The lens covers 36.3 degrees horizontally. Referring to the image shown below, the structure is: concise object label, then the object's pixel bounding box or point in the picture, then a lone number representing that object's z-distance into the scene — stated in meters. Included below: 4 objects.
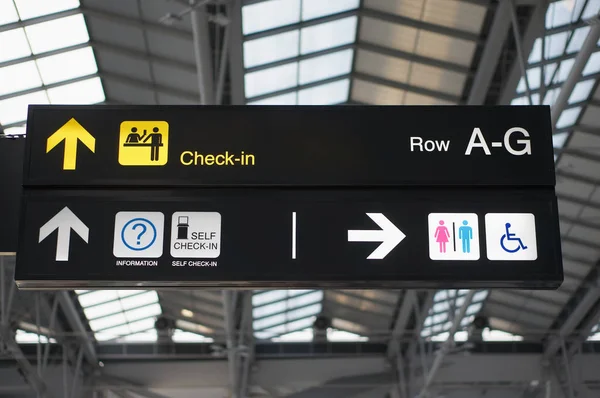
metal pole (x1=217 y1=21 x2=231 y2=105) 17.39
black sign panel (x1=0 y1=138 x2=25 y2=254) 5.61
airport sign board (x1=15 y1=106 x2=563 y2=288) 5.35
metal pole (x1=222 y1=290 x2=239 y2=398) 30.28
